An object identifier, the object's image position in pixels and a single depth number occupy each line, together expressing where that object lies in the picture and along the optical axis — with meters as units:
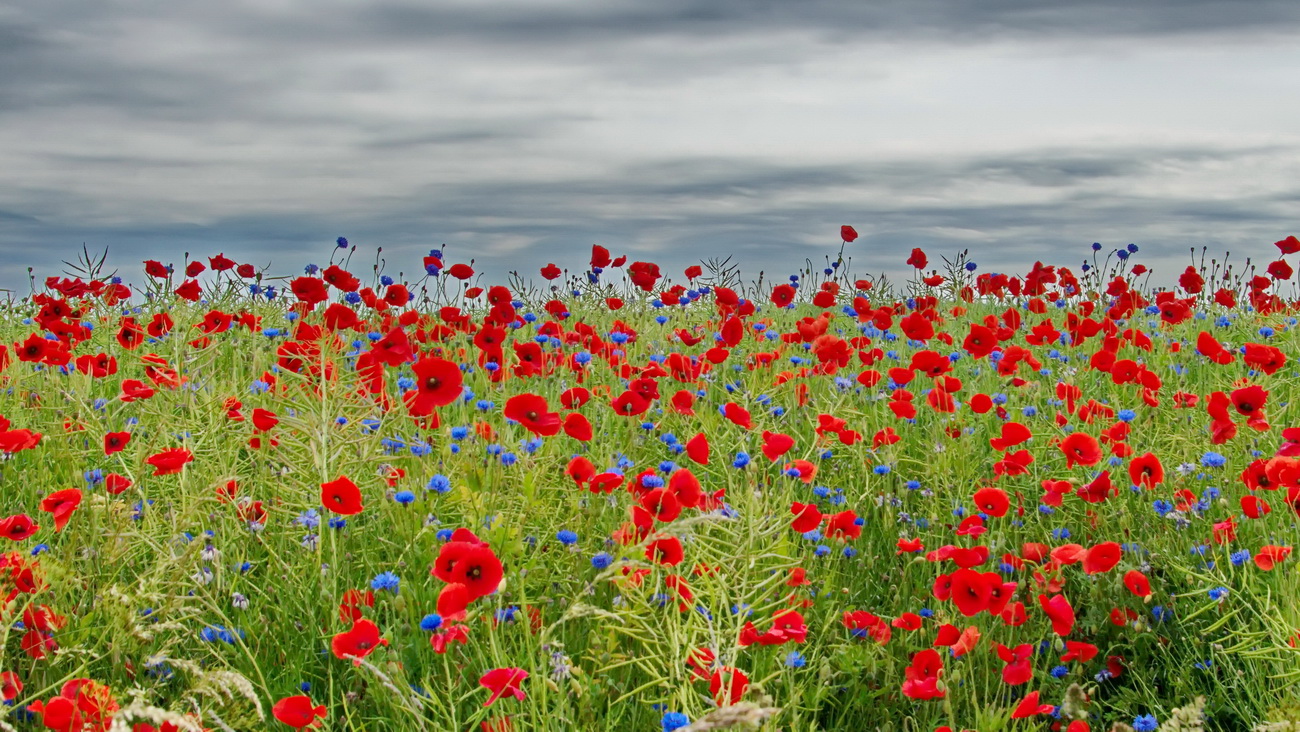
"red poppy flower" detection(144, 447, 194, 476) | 2.62
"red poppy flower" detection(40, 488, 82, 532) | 2.50
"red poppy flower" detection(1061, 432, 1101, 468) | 3.04
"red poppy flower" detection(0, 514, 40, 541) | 2.47
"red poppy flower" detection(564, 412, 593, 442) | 2.88
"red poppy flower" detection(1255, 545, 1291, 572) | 2.68
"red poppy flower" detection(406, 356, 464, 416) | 2.75
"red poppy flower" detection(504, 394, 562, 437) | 2.78
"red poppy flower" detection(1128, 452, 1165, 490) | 3.03
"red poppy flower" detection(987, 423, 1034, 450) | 3.14
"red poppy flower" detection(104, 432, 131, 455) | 2.94
